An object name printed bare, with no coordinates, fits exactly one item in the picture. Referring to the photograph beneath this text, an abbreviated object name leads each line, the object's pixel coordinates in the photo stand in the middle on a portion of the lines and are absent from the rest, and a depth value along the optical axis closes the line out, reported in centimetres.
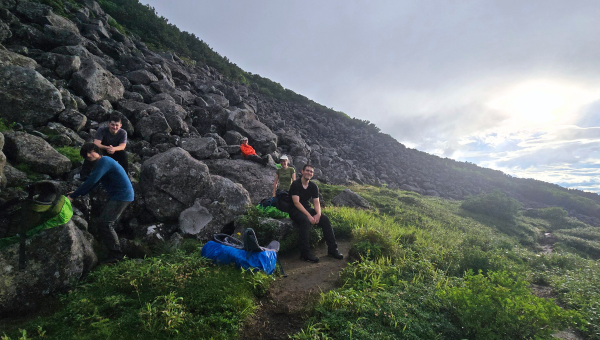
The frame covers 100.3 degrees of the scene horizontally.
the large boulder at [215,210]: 704
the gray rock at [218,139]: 1316
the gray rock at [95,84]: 1027
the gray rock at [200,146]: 1102
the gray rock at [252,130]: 1585
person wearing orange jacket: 1202
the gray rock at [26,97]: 739
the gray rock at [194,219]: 695
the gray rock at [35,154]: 603
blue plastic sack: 505
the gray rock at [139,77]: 1484
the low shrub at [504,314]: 348
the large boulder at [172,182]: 720
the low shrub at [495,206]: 2184
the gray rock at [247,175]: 1062
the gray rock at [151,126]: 1091
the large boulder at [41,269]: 380
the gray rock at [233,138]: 1437
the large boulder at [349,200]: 1380
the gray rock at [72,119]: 852
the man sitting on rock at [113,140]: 635
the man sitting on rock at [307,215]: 675
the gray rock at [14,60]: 798
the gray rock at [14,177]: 537
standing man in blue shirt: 526
